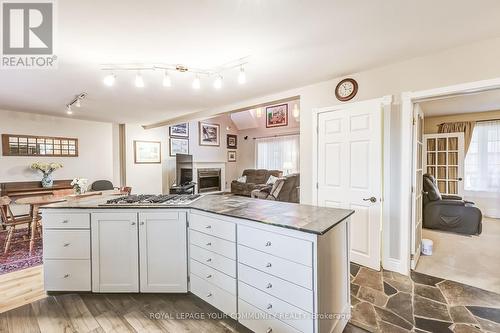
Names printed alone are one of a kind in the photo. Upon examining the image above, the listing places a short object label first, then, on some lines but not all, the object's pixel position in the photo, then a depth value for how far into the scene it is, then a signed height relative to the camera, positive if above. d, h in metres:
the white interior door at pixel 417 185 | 2.58 -0.29
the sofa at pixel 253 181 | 8.00 -0.68
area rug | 2.91 -1.29
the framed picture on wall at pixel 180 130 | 7.66 +1.12
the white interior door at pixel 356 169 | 2.64 -0.09
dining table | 3.44 -0.57
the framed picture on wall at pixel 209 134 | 8.73 +1.10
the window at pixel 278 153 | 7.94 +0.37
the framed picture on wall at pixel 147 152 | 6.63 +0.34
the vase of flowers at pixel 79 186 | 3.47 -0.33
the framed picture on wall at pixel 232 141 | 9.56 +0.91
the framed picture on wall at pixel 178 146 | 7.66 +0.59
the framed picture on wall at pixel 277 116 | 8.20 +1.71
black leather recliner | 3.96 -0.92
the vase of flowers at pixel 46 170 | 4.88 -0.12
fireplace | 8.70 -0.67
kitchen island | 1.50 -0.76
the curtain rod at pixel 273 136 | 8.14 +1.00
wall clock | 2.87 +0.92
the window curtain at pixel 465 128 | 5.16 +0.74
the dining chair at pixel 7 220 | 3.36 -0.84
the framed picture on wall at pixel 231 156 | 9.59 +0.29
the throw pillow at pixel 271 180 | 7.64 -0.59
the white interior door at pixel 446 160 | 5.26 +0.03
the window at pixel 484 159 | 5.00 +0.04
